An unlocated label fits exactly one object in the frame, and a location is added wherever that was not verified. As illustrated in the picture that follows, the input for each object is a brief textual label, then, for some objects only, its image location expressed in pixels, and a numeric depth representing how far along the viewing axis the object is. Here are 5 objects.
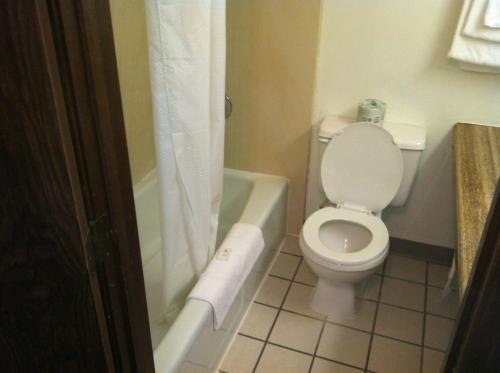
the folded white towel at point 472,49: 1.74
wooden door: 0.57
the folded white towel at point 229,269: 1.56
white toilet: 1.89
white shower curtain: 1.22
